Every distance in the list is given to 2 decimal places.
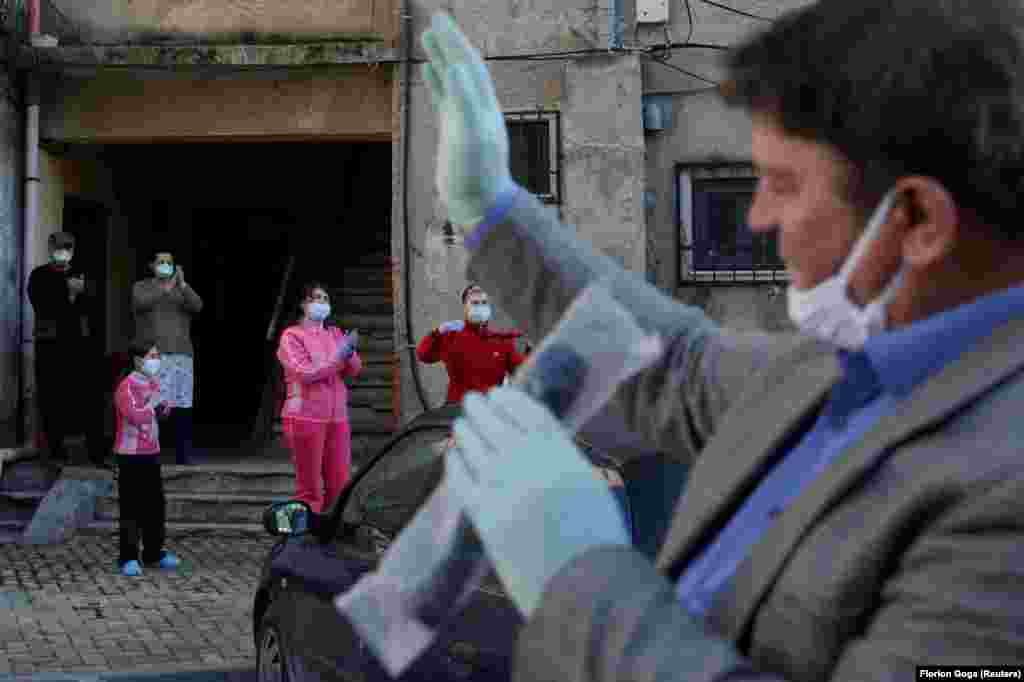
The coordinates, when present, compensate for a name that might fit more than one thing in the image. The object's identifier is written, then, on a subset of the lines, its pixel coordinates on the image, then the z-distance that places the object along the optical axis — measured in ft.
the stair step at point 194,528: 34.14
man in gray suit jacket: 3.67
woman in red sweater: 29.55
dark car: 11.10
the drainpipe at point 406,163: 38.75
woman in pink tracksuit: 30.09
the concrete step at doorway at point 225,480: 36.37
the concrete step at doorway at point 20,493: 34.73
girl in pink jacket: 28.37
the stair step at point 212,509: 35.12
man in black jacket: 37.29
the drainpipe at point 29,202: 38.91
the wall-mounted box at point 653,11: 39.01
